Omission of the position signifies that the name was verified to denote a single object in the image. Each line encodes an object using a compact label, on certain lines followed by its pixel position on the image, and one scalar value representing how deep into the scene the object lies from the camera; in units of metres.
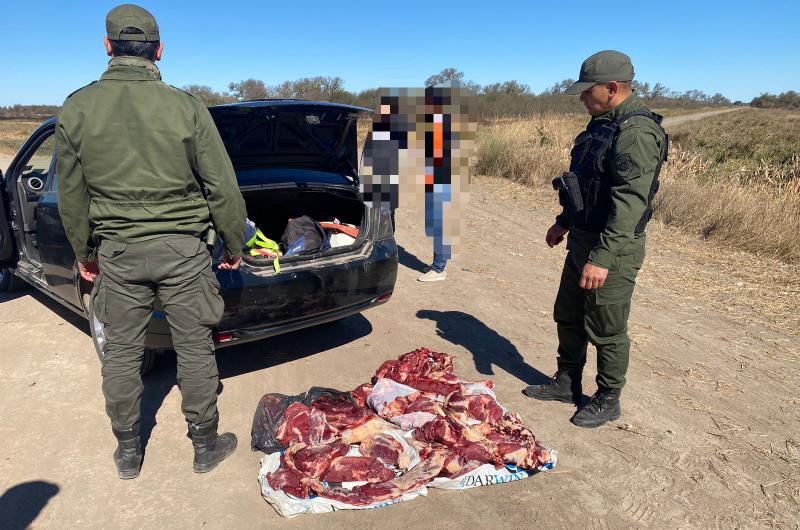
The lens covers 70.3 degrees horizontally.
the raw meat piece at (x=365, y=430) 3.08
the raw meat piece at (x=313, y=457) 2.85
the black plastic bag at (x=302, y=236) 4.08
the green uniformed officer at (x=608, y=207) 2.94
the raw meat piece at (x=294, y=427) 3.13
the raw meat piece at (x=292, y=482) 2.74
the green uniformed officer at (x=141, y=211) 2.58
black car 3.54
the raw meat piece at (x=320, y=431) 3.09
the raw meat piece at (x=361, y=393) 3.50
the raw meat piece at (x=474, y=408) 3.26
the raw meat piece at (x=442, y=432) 3.05
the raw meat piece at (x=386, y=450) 2.93
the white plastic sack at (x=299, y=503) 2.66
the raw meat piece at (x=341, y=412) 3.20
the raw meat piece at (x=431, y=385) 3.51
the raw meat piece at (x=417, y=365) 3.70
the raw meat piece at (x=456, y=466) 2.88
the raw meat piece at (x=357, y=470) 2.83
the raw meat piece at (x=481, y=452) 2.94
